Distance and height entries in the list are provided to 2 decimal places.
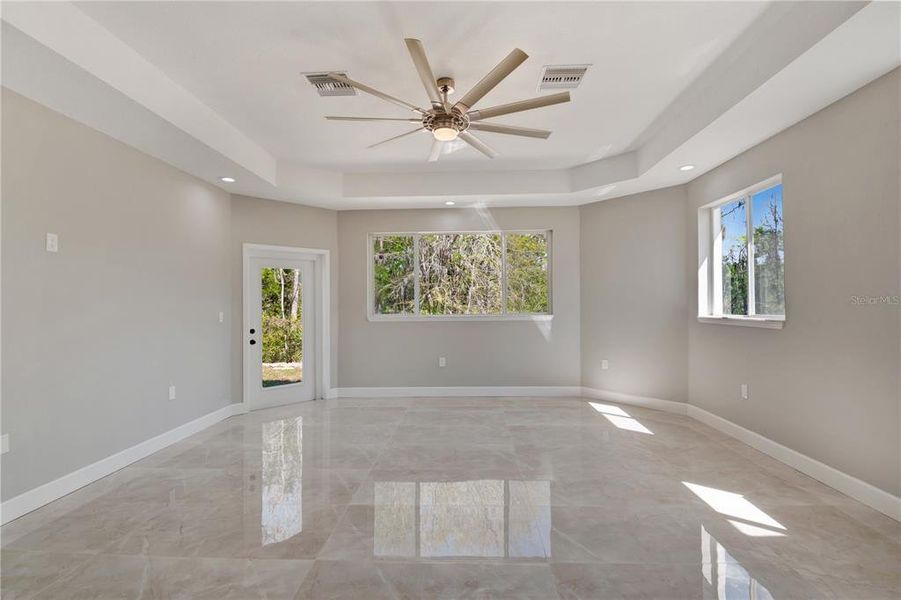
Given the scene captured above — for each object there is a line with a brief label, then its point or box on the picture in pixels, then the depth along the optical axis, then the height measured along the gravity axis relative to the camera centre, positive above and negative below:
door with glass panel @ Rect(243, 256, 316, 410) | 5.10 -0.32
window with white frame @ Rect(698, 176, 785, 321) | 3.50 +0.43
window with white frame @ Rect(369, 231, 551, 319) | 5.79 +0.42
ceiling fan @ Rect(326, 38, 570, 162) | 2.18 +1.23
